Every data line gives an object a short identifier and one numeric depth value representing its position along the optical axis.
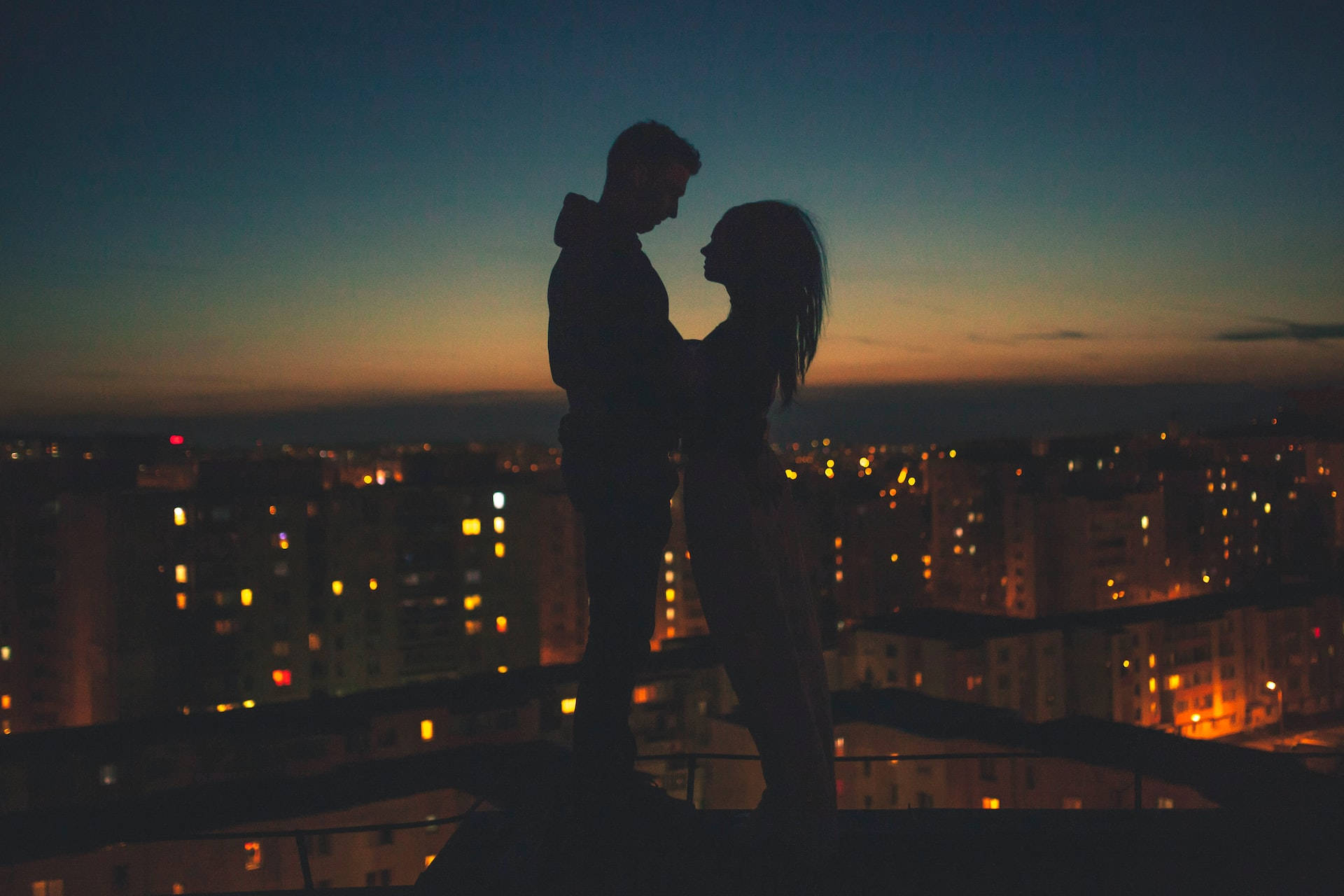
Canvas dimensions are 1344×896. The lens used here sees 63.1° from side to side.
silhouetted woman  2.67
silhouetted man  2.70
